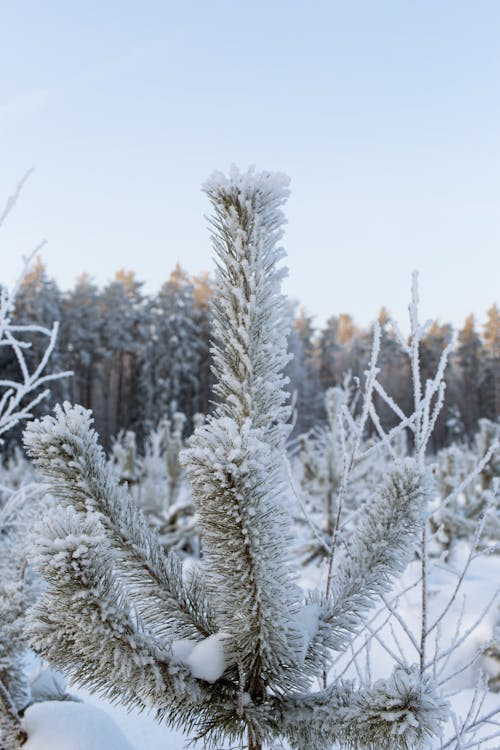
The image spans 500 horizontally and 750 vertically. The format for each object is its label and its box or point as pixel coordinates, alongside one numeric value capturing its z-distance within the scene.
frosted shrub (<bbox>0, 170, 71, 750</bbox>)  1.46
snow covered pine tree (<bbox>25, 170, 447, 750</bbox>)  0.91
